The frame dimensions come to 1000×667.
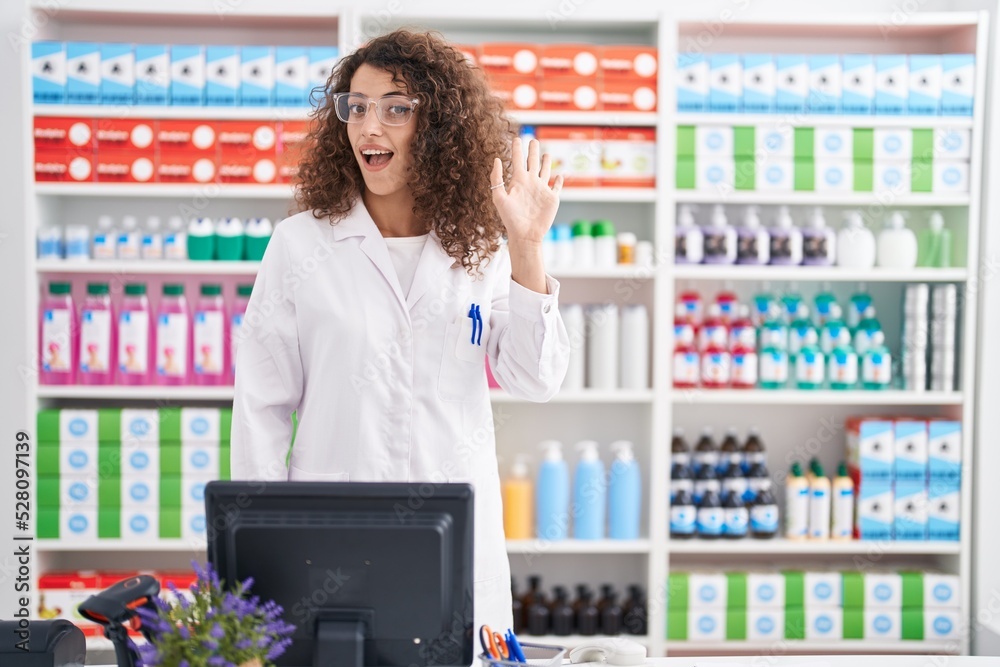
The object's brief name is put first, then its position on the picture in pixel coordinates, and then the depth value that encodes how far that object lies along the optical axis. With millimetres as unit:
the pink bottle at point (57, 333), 2998
